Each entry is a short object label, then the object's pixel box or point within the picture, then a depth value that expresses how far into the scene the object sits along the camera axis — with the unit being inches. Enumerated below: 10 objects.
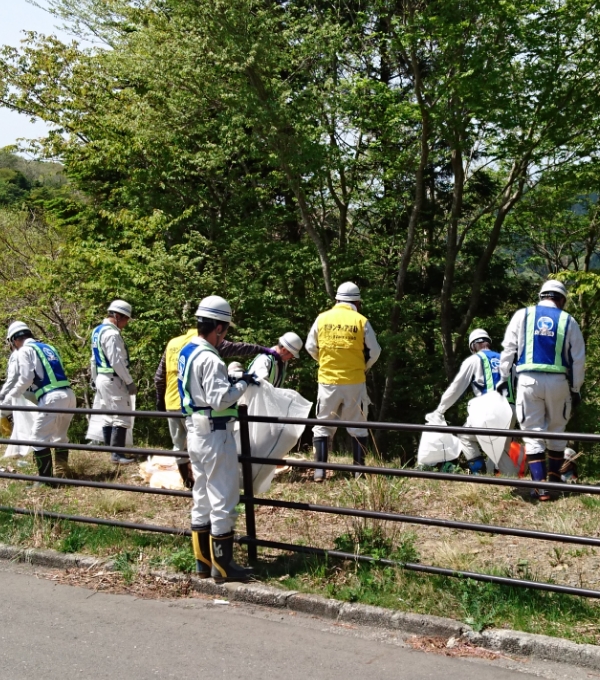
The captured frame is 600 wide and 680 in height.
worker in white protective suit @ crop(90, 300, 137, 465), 378.3
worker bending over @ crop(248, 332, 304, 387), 304.8
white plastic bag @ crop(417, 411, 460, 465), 328.2
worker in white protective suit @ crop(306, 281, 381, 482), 328.2
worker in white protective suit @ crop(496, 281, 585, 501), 285.4
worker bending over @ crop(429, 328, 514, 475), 347.3
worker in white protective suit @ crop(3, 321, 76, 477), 330.6
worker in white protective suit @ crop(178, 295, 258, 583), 208.5
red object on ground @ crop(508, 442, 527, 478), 338.3
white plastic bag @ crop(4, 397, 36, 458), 368.8
